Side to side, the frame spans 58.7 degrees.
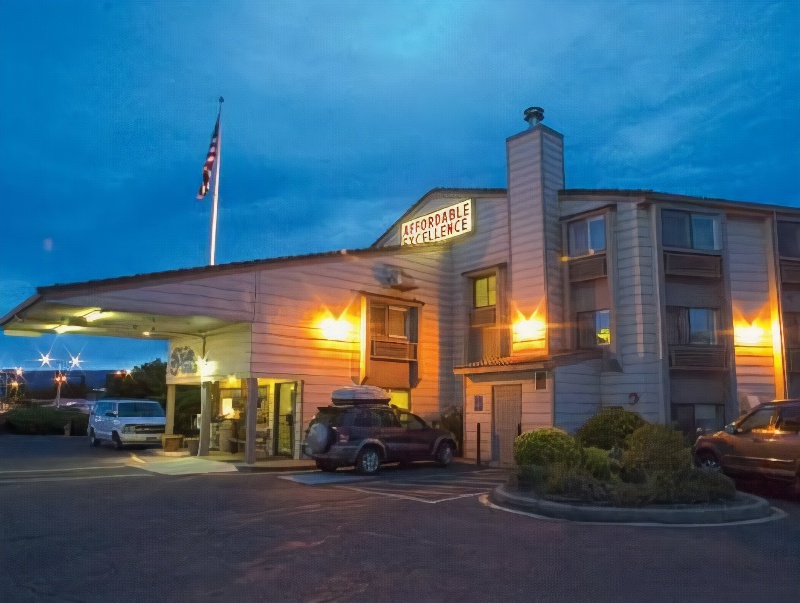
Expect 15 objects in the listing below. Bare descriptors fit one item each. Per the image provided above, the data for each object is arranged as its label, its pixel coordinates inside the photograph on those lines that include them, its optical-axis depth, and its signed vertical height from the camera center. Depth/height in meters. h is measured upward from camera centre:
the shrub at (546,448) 13.24 -0.69
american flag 25.73 +8.60
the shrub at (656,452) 11.47 -0.62
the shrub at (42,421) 37.34 -0.89
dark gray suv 16.81 -0.64
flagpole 24.62 +6.97
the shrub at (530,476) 12.23 -1.13
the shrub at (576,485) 10.85 -1.14
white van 24.58 -0.58
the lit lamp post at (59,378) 56.70 +2.15
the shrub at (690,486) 10.65 -1.10
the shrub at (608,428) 17.72 -0.40
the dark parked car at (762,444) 12.66 -0.56
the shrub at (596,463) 12.29 -0.89
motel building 19.73 +2.57
